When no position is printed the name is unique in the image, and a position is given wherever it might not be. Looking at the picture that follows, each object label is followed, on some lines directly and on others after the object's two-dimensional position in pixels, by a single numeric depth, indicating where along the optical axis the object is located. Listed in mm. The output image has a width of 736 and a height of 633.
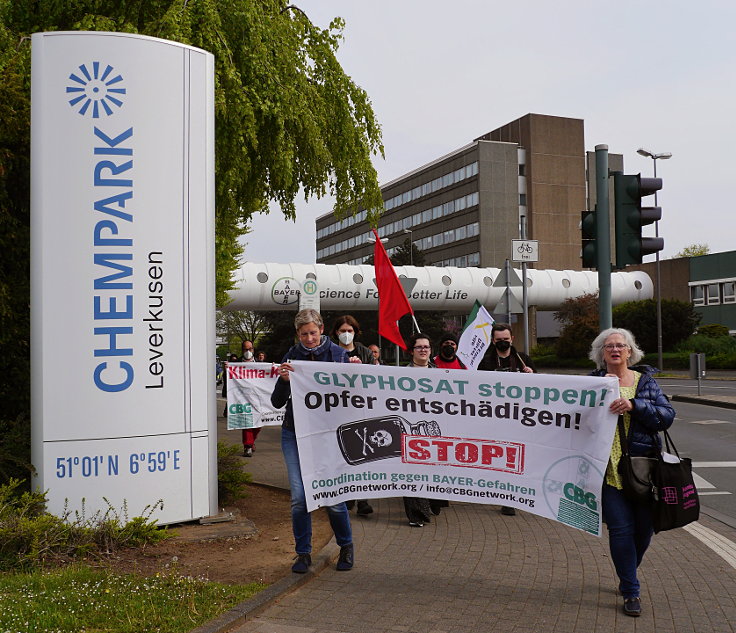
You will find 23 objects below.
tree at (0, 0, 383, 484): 8414
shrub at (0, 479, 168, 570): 5719
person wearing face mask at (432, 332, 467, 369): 8500
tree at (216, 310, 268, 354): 77500
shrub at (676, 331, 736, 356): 44875
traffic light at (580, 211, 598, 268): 8773
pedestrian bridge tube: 39422
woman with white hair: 4875
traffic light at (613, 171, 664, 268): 8727
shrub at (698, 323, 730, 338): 49781
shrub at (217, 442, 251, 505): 7954
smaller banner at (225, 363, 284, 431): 12352
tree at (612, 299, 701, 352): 47562
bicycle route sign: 16016
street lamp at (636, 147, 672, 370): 40719
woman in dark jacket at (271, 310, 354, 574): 5793
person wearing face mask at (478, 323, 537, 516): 8336
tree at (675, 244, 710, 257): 109438
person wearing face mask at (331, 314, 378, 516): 8617
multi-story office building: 84875
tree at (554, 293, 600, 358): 48812
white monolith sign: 6492
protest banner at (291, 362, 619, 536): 5234
